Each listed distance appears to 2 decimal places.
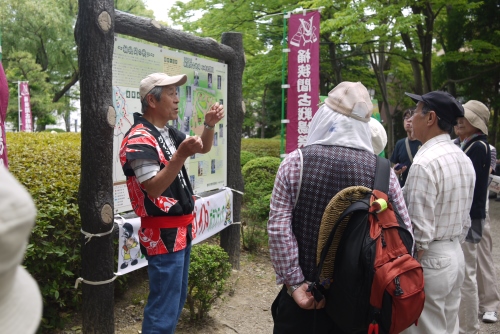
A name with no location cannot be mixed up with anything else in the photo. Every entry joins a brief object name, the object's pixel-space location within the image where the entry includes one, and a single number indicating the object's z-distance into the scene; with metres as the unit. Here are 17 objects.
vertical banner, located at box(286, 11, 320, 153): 6.22
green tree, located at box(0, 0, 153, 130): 22.41
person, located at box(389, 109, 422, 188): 5.25
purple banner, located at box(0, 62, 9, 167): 2.39
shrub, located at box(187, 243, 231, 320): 3.89
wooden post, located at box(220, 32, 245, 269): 5.21
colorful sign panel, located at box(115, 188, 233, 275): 3.47
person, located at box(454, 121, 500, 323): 4.27
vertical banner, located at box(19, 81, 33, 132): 19.52
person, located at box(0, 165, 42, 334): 0.72
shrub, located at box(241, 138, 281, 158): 13.60
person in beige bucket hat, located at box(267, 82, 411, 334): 2.17
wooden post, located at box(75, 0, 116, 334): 3.08
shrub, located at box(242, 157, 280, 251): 6.27
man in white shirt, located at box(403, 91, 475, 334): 2.54
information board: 3.47
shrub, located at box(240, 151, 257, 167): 11.60
